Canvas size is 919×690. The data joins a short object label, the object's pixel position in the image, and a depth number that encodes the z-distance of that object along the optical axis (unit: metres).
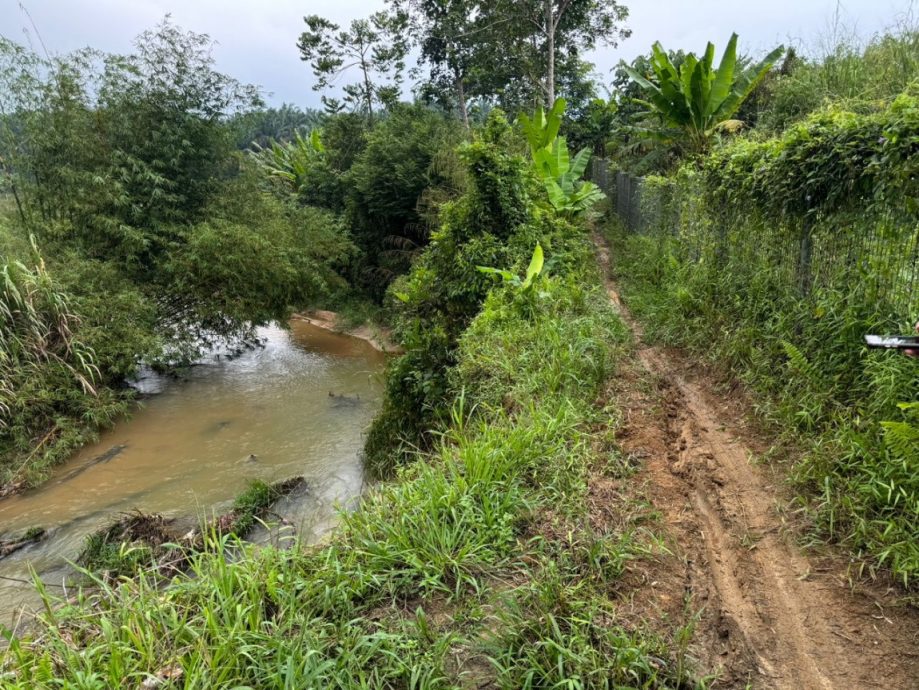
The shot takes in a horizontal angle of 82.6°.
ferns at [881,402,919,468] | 2.51
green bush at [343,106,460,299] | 16.12
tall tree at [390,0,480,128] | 19.95
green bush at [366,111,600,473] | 6.74
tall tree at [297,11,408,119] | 21.42
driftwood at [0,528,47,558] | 6.35
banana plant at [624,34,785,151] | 9.68
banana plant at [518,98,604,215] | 10.70
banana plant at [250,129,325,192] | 23.81
